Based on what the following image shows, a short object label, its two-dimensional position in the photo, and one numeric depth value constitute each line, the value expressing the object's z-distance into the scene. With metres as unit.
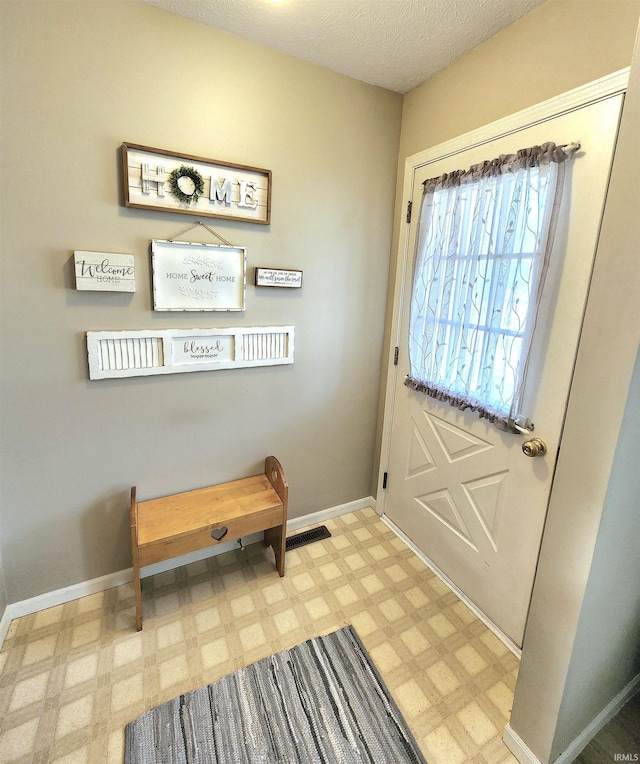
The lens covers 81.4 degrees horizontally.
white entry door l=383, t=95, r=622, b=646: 1.26
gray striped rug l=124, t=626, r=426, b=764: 1.21
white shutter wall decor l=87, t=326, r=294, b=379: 1.57
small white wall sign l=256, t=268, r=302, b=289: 1.80
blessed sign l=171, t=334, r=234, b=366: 1.72
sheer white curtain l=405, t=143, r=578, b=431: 1.36
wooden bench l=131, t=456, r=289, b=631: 1.58
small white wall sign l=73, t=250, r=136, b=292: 1.45
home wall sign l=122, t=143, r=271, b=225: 1.48
